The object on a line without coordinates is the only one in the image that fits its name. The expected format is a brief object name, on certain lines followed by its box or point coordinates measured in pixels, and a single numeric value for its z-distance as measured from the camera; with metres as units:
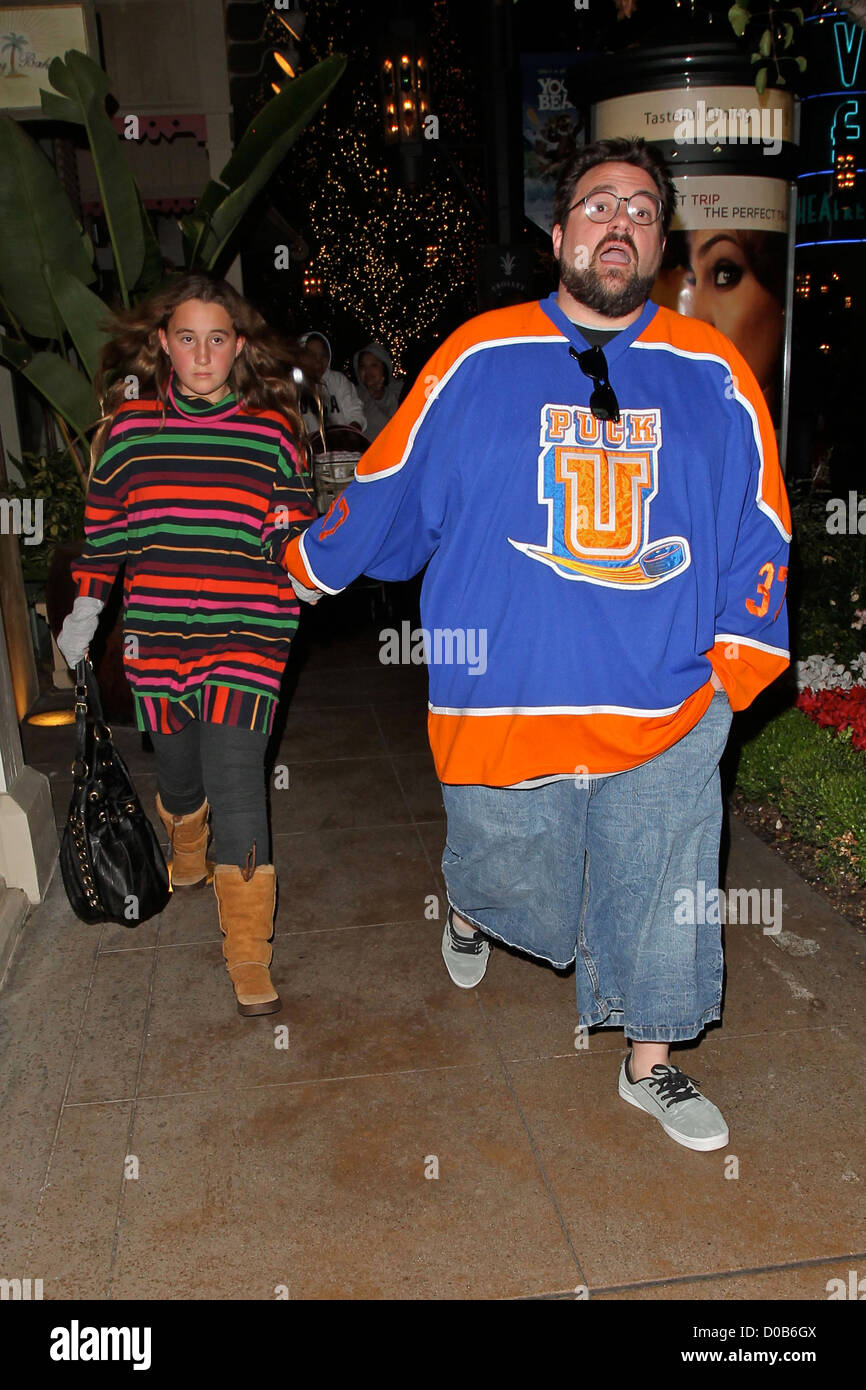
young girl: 3.54
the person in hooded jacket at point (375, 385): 10.05
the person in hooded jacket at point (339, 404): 9.44
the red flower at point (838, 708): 4.94
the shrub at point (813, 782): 4.23
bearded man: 2.61
